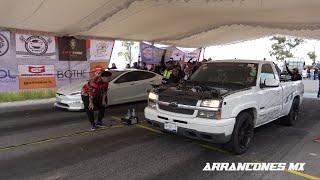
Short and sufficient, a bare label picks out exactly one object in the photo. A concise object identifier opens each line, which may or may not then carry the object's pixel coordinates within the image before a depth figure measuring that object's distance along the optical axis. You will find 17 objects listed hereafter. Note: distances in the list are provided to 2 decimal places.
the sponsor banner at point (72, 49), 15.02
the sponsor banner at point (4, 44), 12.98
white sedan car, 10.73
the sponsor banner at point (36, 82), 13.85
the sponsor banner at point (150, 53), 20.02
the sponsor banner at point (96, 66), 16.30
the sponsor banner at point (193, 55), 23.84
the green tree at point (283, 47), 50.39
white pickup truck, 5.99
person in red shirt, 8.14
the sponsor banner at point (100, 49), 16.38
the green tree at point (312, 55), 55.38
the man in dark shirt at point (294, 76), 9.45
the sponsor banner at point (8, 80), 13.19
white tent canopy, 11.10
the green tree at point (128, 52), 23.47
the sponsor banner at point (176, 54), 22.12
